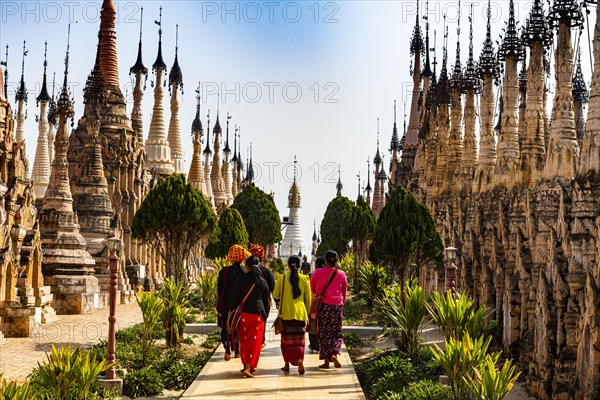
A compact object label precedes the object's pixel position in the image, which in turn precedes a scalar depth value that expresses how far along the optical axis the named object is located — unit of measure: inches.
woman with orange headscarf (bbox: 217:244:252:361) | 583.5
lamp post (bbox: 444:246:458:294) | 650.2
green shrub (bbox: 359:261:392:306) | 1100.5
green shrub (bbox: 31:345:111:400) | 465.1
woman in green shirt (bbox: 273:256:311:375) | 571.2
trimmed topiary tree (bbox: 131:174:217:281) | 1002.1
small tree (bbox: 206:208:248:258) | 1354.6
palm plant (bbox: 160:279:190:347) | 758.5
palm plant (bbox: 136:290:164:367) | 670.5
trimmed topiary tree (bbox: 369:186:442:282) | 888.3
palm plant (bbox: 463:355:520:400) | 437.7
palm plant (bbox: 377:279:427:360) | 680.4
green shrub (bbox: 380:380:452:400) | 504.1
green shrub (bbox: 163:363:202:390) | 612.1
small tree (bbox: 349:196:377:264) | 1726.1
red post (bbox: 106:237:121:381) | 568.7
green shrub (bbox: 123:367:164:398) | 578.2
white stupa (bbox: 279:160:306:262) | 3494.1
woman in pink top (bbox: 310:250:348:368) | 598.2
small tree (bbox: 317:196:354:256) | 1748.3
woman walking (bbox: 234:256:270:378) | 558.3
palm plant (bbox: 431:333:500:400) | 487.2
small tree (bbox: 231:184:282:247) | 1676.9
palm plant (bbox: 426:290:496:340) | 604.7
